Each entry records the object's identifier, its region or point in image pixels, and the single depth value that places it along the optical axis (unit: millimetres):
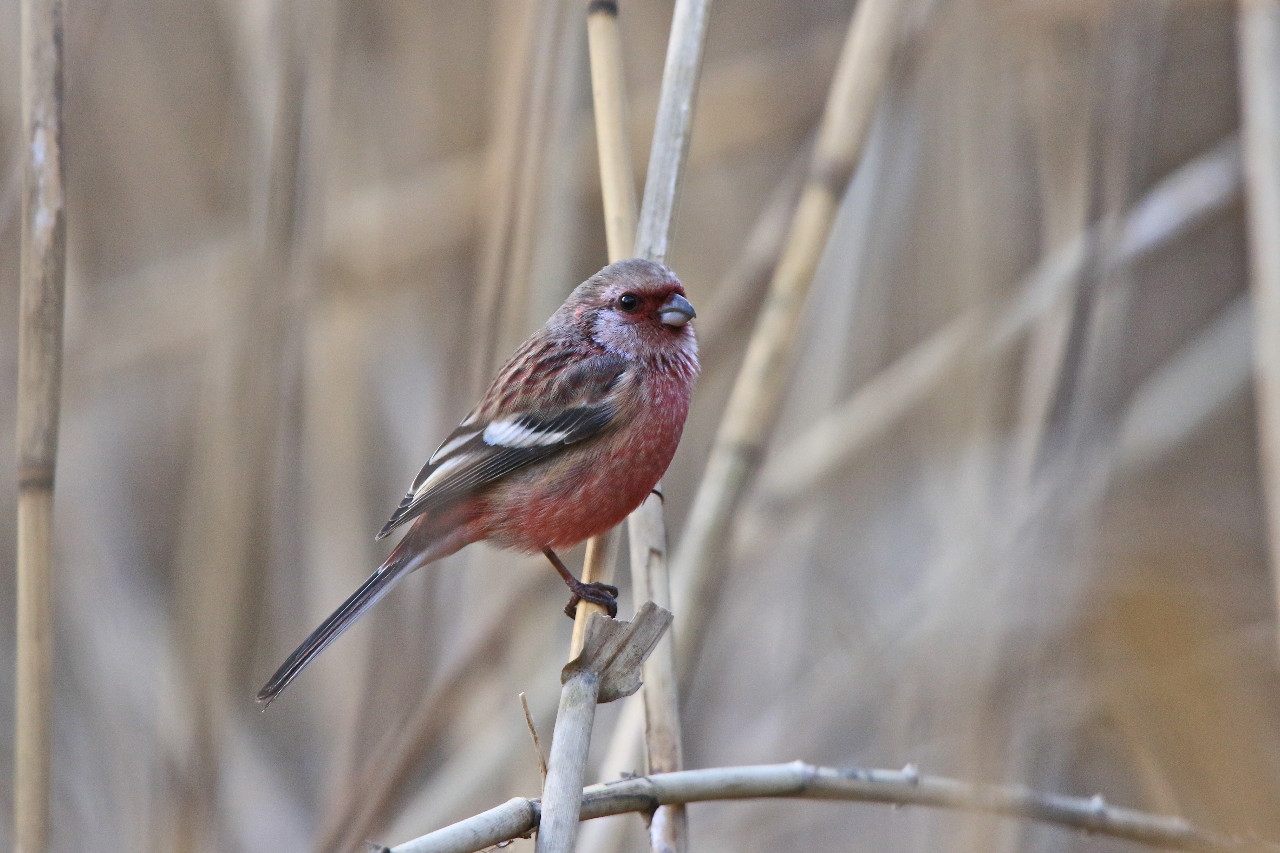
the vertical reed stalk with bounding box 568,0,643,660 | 4969
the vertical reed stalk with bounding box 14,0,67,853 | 4164
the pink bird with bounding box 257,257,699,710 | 5371
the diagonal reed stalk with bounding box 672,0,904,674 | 5020
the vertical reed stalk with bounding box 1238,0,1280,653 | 5469
